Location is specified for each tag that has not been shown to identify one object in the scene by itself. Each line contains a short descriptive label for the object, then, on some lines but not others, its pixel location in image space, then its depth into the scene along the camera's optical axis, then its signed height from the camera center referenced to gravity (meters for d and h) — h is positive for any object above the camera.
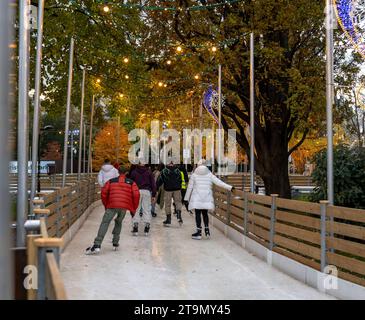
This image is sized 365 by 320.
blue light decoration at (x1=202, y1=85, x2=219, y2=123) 23.55 +2.88
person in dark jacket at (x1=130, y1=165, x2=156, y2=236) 14.30 -0.59
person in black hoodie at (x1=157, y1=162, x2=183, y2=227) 16.52 -0.59
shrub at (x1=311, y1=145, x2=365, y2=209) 13.55 -0.29
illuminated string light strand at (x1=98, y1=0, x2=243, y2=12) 18.95 +5.66
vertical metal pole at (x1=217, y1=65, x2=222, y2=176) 20.84 +2.52
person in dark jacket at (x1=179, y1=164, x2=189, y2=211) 18.67 -0.40
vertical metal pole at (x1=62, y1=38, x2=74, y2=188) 17.02 +1.66
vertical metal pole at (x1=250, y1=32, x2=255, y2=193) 16.88 +1.88
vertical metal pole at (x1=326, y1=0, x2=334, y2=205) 9.87 +1.62
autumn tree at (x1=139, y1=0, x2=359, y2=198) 21.72 +4.44
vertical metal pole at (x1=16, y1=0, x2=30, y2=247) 8.73 +0.73
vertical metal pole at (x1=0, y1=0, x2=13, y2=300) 2.52 +0.02
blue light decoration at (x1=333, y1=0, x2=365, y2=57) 11.47 +3.12
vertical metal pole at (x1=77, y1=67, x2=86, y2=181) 22.41 +3.24
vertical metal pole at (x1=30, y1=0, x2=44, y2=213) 12.23 +1.99
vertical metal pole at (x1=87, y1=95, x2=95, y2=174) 31.45 +3.09
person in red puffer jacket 11.53 -0.67
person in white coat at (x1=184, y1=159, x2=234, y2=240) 13.55 -0.67
